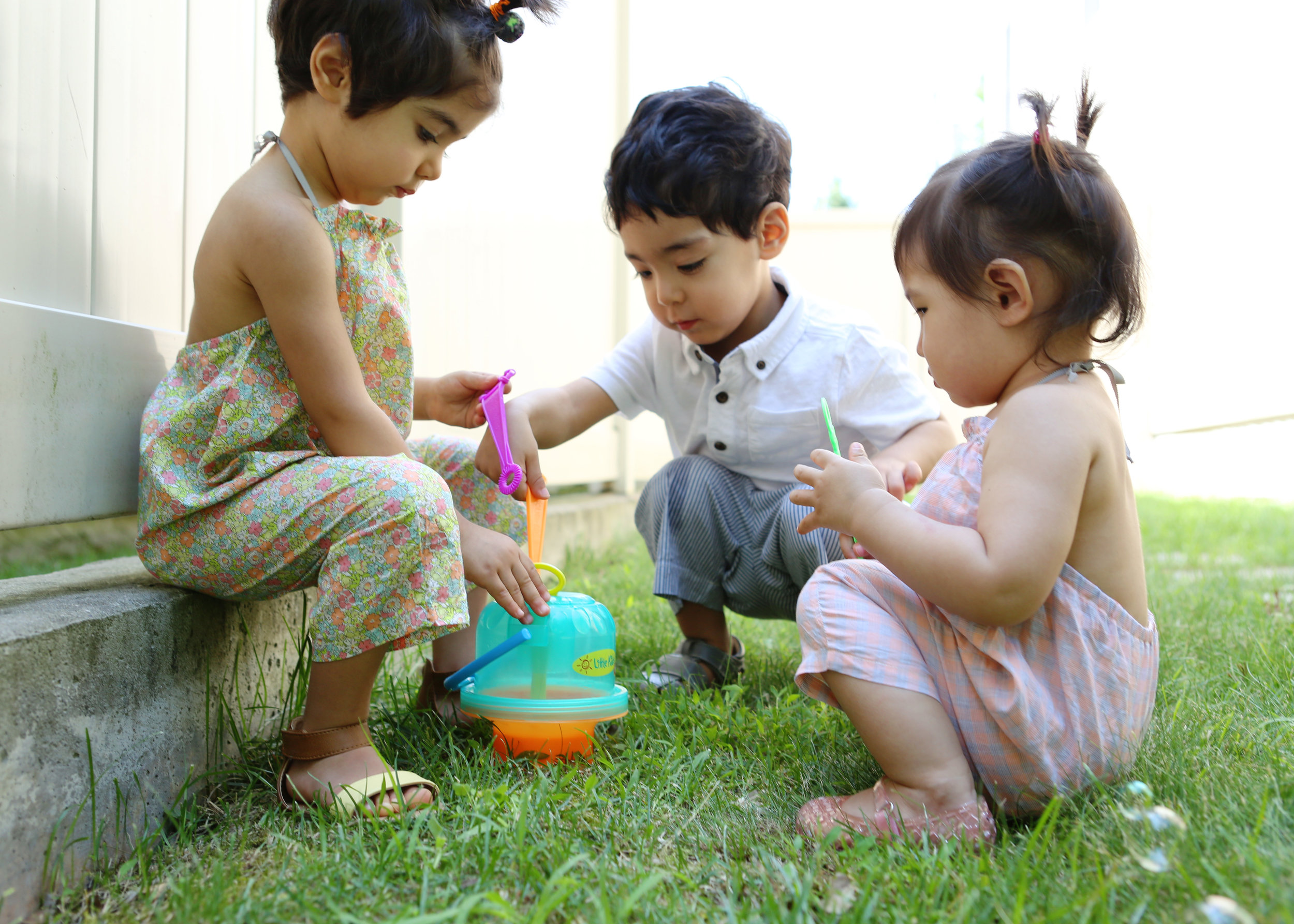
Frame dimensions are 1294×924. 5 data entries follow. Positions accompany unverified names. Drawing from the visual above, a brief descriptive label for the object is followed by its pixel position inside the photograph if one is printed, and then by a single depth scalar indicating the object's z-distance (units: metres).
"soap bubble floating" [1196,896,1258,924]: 0.75
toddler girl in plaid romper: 1.14
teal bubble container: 1.42
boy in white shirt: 1.82
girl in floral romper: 1.25
